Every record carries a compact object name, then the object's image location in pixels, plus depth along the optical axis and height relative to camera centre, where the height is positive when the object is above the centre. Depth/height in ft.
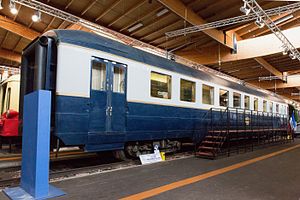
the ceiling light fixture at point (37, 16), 25.82 +10.81
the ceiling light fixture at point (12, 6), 23.68 +10.84
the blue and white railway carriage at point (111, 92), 15.75 +1.91
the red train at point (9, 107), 25.41 +0.97
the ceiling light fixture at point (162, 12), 28.46 +12.60
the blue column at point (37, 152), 11.92 -1.91
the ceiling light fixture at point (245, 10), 23.46 +10.55
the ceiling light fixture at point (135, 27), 32.22 +12.27
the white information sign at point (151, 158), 21.00 -3.83
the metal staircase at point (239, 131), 26.27 -2.04
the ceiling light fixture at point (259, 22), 26.78 +10.74
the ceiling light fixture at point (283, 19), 28.84 +12.08
